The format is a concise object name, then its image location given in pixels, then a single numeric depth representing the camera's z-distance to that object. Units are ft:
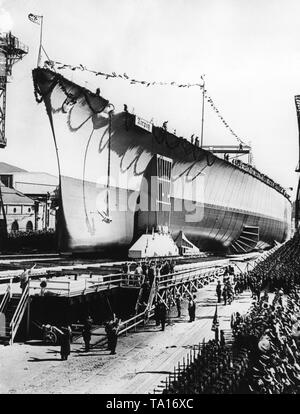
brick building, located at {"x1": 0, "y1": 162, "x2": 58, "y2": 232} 168.76
